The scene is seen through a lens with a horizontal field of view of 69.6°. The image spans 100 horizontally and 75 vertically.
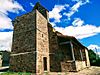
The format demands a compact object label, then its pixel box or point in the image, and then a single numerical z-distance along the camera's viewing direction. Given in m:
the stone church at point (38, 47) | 7.98
